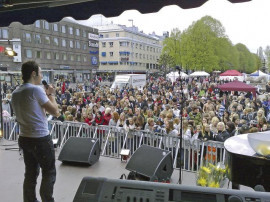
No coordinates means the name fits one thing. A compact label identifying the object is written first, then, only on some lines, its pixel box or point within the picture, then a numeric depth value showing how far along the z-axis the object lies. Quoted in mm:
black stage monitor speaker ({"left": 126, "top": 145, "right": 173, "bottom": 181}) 4598
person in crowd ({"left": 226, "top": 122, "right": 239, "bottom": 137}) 6911
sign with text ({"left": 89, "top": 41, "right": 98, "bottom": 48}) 63694
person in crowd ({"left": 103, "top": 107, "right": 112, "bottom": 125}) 8852
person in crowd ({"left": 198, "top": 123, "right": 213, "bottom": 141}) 6445
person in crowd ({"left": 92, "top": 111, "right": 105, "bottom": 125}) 8742
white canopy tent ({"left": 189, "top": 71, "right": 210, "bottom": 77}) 29645
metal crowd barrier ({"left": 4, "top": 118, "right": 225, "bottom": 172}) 5613
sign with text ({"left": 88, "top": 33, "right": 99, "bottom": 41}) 63069
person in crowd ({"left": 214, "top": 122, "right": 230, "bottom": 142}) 6224
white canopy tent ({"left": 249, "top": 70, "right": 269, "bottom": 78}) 31086
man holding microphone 2732
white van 27830
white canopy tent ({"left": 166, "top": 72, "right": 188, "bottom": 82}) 30531
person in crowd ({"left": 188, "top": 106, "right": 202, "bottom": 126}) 8630
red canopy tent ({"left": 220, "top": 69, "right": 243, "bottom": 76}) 28297
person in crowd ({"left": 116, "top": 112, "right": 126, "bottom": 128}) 8265
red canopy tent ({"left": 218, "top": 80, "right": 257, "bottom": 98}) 14812
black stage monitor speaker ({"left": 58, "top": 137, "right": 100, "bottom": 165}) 5457
